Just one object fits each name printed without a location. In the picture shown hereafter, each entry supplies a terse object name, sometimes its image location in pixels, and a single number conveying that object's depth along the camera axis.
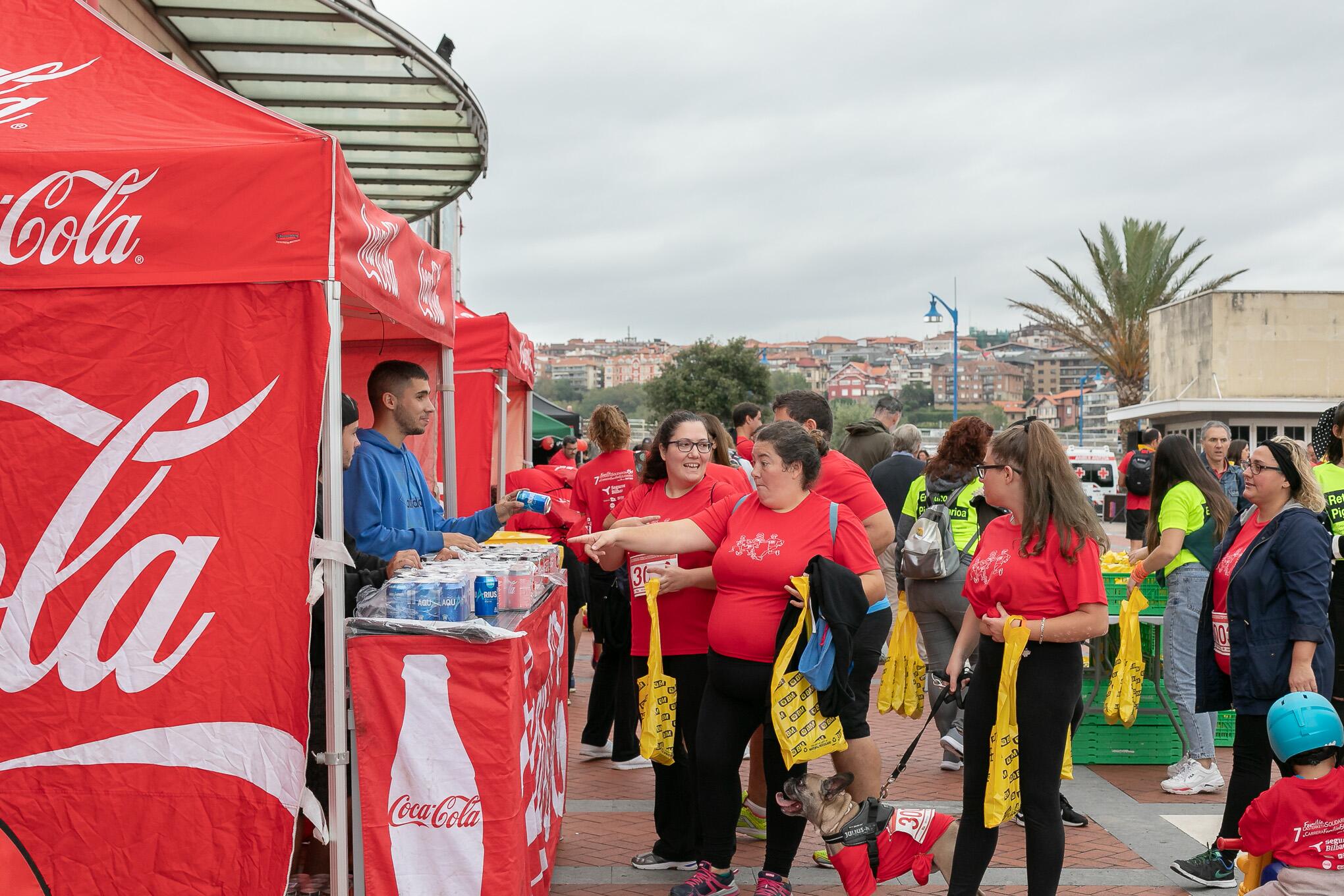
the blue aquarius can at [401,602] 3.91
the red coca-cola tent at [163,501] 3.75
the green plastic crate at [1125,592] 7.30
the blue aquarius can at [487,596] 4.02
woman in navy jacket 4.61
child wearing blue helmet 3.77
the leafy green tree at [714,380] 49.97
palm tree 30.73
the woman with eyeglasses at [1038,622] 4.23
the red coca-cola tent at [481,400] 10.77
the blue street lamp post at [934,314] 44.00
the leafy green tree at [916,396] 140.62
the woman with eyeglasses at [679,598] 5.11
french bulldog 4.52
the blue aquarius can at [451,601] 3.90
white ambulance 38.75
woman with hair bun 4.58
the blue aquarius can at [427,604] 3.90
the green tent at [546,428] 21.72
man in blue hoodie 4.63
